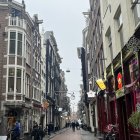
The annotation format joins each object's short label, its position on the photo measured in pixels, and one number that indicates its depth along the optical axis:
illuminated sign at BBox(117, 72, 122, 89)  9.97
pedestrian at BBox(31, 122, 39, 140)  15.44
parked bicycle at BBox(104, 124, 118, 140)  10.51
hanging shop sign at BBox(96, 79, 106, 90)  12.28
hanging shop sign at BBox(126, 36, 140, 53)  6.53
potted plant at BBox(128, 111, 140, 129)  4.25
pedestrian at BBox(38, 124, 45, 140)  15.76
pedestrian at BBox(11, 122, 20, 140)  12.17
